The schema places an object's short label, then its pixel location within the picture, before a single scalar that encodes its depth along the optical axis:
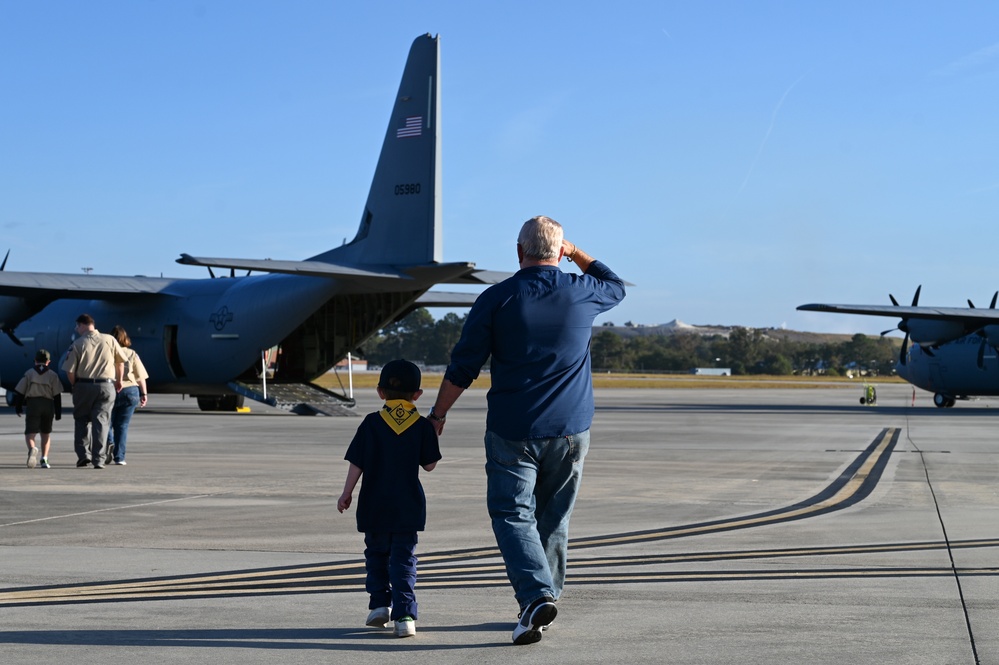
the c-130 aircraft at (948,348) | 38.25
